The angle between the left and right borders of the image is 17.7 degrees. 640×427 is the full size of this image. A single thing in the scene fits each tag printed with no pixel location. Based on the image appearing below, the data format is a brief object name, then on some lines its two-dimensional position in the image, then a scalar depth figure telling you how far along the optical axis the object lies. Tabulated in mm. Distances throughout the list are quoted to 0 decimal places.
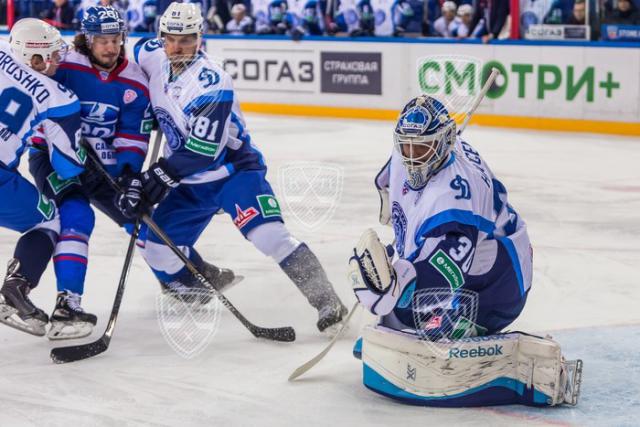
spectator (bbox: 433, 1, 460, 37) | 16115
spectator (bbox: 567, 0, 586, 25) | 14912
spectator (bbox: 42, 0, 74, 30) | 20178
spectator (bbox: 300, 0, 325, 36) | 17483
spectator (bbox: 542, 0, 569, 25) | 15120
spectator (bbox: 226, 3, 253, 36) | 18146
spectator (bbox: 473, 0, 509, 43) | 15659
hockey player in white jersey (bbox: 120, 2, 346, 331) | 6579
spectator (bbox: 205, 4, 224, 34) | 18547
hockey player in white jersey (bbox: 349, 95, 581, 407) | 5120
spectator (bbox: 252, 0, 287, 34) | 17856
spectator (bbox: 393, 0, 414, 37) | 16640
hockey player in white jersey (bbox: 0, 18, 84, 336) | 6350
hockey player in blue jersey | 6558
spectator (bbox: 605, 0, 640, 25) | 14663
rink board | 14802
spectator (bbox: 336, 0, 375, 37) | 16985
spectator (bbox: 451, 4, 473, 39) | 15949
